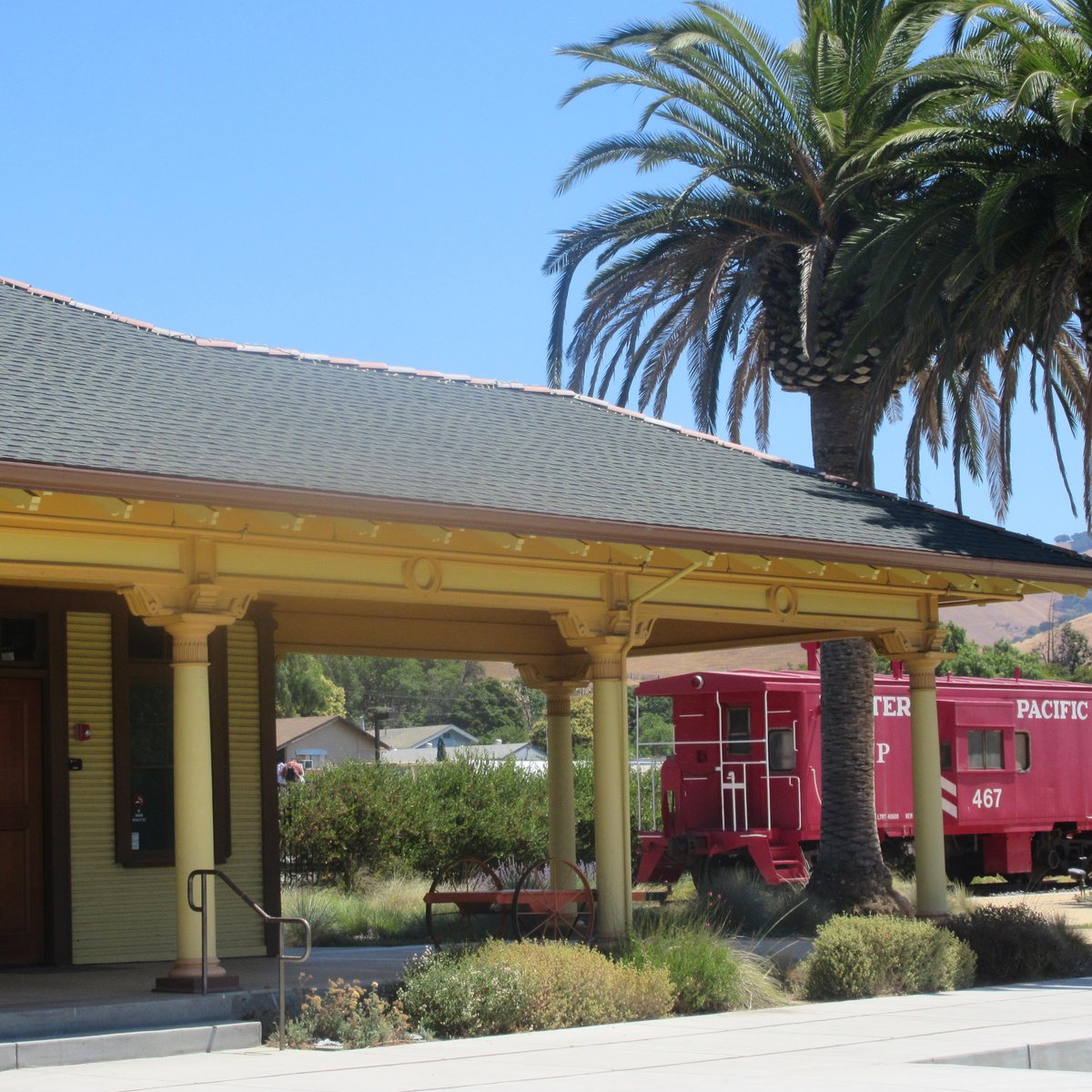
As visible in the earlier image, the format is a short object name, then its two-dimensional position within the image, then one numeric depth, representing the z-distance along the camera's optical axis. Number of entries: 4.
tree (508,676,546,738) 108.15
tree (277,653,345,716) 90.12
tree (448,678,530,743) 115.94
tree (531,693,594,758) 73.56
